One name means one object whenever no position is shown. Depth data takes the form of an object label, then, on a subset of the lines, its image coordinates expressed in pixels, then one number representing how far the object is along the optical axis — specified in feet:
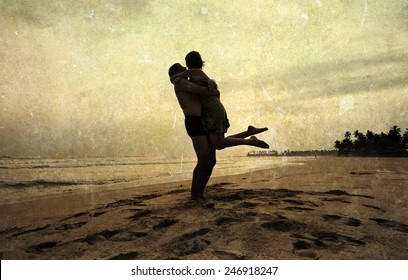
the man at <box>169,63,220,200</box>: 11.98
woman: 12.01
